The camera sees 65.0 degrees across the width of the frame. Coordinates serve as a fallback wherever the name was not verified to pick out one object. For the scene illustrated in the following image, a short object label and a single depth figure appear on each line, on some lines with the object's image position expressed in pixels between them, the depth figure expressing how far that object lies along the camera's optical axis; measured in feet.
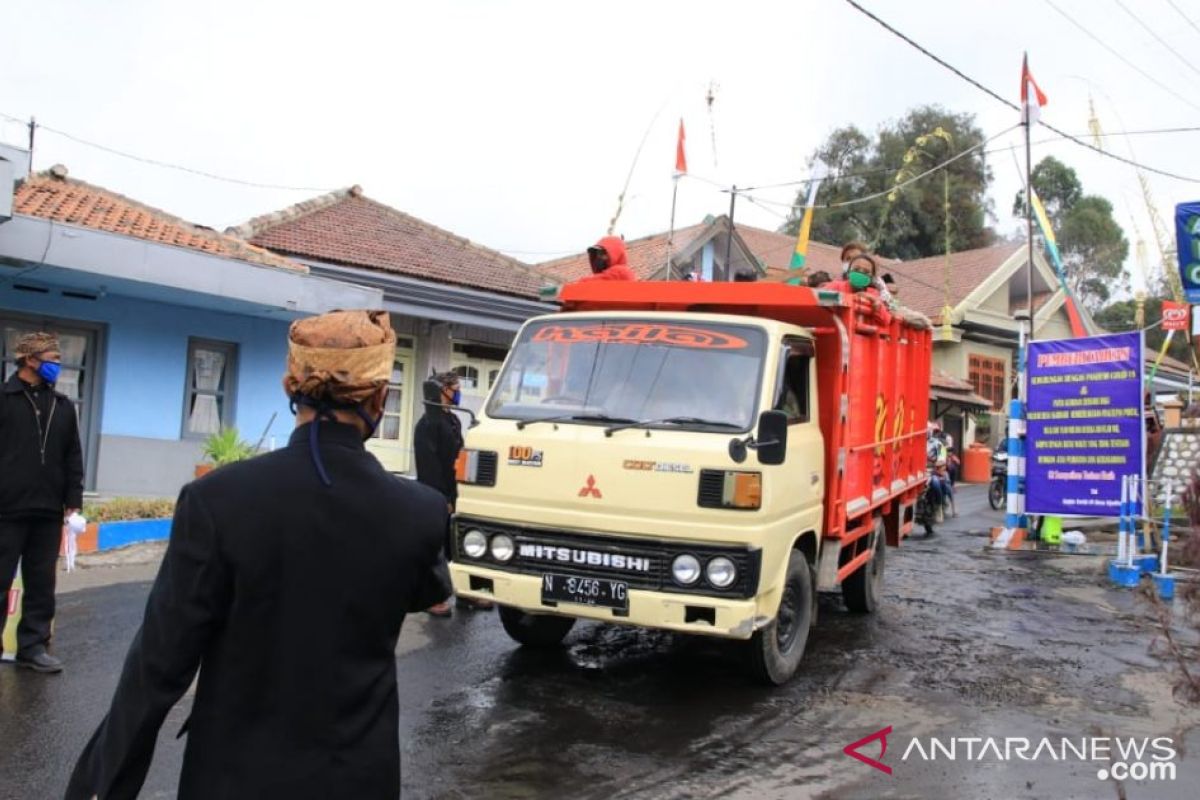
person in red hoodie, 23.42
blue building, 34.68
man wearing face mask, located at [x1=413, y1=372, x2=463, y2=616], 23.59
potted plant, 36.96
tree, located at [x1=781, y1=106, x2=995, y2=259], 127.34
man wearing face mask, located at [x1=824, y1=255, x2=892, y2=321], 24.13
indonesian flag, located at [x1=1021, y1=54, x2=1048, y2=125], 41.70
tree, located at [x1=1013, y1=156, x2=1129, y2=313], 147.23
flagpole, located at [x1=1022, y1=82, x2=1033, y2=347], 40.65
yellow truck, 16.66
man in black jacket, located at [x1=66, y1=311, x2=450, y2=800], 6.46
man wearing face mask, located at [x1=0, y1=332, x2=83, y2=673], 17.80
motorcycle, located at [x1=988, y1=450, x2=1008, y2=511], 63.36
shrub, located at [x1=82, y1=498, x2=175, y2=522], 32.55
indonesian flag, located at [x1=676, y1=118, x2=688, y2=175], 44.01
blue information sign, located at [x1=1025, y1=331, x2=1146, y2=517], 37.63
